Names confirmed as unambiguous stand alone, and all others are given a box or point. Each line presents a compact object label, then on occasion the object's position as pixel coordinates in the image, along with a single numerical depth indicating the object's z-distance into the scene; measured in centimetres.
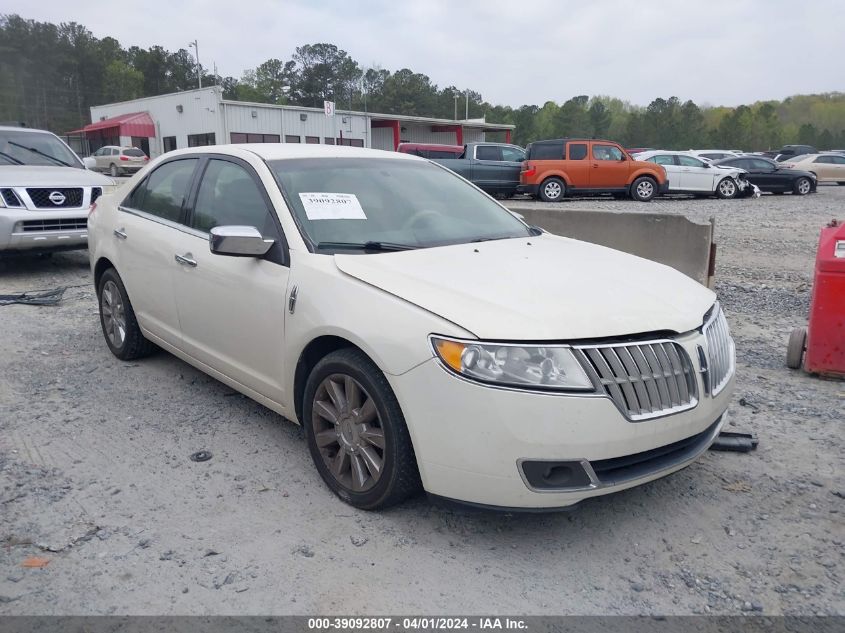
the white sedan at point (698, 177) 2089
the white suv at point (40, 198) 802
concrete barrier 679
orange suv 1927
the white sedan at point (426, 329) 263
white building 3975
